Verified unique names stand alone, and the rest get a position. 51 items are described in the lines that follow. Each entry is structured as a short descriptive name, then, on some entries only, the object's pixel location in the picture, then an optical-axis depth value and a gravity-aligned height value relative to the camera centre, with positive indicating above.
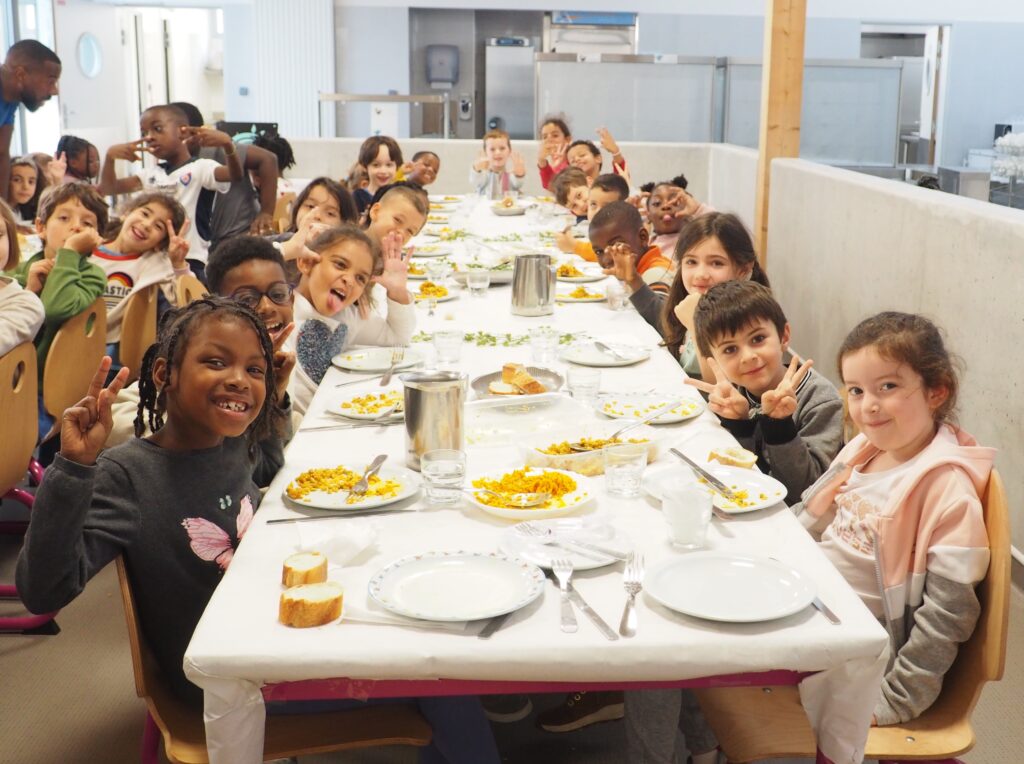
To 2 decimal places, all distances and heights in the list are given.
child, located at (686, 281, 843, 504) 2.20 -0.44
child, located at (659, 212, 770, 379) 2.98 -0.28
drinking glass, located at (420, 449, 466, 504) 1.76 -0.51
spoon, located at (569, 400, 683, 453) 1.96 -0.50
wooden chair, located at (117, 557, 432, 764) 1.52 -0.81
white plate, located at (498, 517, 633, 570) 1.51 -0.55
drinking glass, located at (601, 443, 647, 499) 1.80 -0.50
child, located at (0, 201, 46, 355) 2.68 -0.39
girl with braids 1.47 -0.49
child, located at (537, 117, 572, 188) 7.43 +0.07
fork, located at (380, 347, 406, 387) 2.48 -0.50
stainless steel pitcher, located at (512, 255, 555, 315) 3.36 -0.39
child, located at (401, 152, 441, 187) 6.84 -0.09
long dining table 1.27 -0.57
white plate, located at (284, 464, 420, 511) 1.71 -0.54
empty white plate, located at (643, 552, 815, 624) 1.35 -0.55
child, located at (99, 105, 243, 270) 4.99 -0.06
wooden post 5.48 +0.35
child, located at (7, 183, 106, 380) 3.10 -0.37
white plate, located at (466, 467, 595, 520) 1.68 -0.54
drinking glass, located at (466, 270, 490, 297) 3.72 -0.42
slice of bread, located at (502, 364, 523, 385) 2.40 -0.47
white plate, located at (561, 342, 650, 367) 2.68 -0.49
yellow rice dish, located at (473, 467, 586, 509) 1.73 -0.53
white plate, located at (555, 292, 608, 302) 3.61 -0.46
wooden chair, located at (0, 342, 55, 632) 2.46 -0.60
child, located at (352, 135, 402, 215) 6.13 -0.04
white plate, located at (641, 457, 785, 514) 1.72 -0.53
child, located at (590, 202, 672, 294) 3.93 -0.29
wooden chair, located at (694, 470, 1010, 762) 1.53 -0.80
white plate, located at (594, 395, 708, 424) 2.20 -0.51
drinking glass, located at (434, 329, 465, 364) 2.70 -0.47
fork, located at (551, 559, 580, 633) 1.34 -0.55
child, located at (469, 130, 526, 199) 7.20 -0.09
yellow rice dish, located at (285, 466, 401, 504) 1.77 -0.54
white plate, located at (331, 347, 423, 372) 2.65 -0.50
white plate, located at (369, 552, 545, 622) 1.36 -0.55
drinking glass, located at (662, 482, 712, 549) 1.57 -0.50
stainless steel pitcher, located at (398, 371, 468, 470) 1.93 -0.45
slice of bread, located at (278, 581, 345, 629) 1.33 -0.54
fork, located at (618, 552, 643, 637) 1.33 -0.55
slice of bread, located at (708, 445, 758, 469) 1.91 -0.52
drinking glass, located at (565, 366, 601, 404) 2.37 -0.49
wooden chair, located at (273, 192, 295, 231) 6.29 -0.33
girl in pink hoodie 1.58 -0.53
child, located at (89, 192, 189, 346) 3.65 -0.33
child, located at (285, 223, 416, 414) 2.71 -0.39
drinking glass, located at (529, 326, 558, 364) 2.73 -0.47
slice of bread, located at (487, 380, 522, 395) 2.36 -0.50
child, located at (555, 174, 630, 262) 5.10 -0.17
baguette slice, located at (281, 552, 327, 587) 1.43 -0.54
